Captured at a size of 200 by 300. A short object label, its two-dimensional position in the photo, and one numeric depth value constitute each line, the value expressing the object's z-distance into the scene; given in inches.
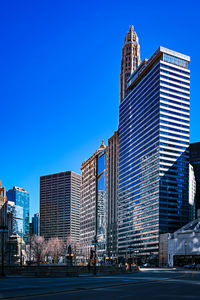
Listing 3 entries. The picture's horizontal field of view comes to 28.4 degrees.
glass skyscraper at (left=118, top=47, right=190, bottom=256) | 7440.9
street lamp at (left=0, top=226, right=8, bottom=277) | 1835.6
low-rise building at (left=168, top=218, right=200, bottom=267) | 5748.0
